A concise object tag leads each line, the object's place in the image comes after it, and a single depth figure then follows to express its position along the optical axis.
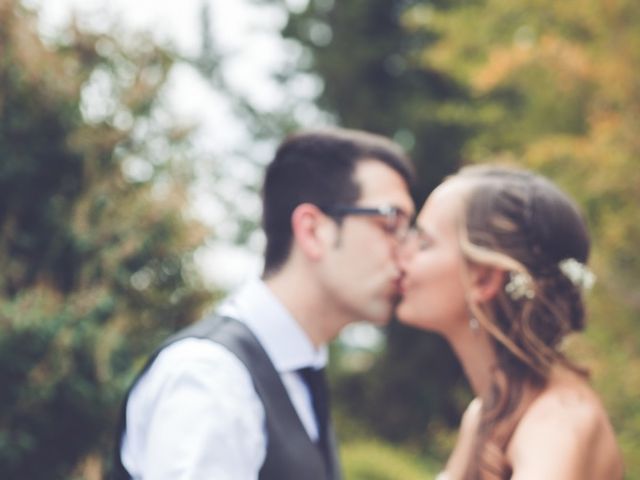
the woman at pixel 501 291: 2.69
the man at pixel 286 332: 2.17
